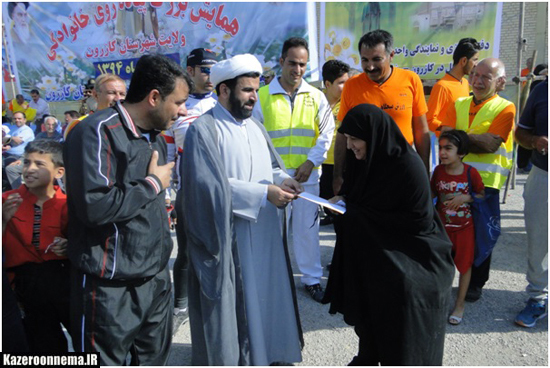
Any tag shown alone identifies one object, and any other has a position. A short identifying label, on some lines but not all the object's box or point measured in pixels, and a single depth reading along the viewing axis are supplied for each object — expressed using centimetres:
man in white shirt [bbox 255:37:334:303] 358
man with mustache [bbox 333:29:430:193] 337
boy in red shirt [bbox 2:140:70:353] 204
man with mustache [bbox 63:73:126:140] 317
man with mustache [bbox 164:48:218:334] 325
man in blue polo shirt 302
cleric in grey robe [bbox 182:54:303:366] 216
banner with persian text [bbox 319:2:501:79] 977
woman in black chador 205
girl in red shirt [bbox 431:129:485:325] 319
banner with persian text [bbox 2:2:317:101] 1109
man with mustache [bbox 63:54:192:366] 168
